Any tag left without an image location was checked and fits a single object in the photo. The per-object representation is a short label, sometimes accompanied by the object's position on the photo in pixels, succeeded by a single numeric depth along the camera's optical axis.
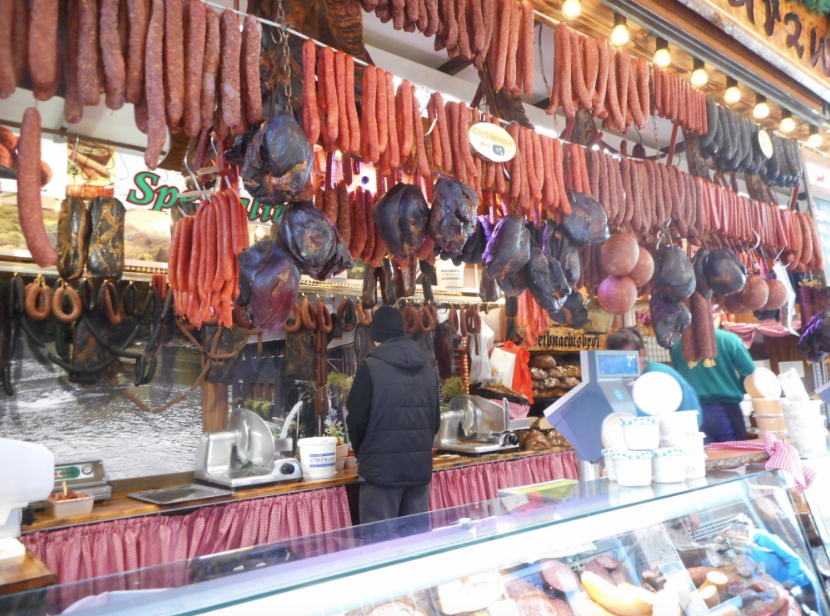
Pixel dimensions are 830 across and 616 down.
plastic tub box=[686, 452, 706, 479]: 2.50
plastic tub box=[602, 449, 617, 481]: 2.47
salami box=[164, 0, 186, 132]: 2.00
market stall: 2.25
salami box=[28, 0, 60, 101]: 1.74
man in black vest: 4.31
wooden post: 5.84
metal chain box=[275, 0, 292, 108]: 2.40
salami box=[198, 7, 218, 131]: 2.09
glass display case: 1.41
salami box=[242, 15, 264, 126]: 2.20
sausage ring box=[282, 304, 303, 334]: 5.75
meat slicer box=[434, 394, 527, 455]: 6.02
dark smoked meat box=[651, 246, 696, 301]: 3.74
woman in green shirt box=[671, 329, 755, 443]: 5.21
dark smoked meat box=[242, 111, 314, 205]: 2.21
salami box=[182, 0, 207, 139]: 2.05
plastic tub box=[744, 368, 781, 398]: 3.26
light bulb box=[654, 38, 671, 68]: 3.66
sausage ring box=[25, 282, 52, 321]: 4.58
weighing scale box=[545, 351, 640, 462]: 2.88
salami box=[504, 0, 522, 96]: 2.92
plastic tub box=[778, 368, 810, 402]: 3.29
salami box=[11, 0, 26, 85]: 1.75
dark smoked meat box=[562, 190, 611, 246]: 3.26
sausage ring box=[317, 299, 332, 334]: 5.89
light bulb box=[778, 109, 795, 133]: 4.74
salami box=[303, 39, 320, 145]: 2.32
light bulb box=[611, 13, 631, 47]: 3.40
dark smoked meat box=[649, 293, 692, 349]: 3.88
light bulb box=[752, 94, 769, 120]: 4.45
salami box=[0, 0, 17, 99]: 1.70
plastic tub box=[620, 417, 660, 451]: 2.39
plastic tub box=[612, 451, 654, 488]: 2.37
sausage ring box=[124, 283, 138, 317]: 5.13
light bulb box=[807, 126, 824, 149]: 5.08
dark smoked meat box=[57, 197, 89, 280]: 4.17
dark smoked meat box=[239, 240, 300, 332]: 2.45
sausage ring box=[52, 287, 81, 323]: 4.66
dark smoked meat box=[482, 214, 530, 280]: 3.08
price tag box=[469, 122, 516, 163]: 2.91
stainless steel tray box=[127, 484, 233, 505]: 4.21
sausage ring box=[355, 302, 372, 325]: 6.11
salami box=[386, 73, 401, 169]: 2.59
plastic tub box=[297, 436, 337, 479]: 4.84
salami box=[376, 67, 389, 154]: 2.54
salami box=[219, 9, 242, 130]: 2.14
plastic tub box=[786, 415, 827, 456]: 3.10
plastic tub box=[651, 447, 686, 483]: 2.42
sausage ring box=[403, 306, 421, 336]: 6.44
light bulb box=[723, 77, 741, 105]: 4.26
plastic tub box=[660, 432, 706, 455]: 2.51
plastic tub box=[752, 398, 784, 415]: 3.22
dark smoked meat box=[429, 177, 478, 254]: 2.76
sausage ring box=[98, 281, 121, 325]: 4.89
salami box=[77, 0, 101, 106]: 1.84
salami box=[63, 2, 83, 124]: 1.86
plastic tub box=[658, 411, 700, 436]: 2.55
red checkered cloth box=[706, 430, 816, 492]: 2.72
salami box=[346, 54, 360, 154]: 2.44
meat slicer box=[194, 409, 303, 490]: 4.68
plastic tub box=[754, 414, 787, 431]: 3.19
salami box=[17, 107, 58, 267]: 1.61
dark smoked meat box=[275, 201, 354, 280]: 2.40
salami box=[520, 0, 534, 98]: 2.99
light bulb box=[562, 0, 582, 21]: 3.19
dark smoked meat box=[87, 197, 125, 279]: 4.22
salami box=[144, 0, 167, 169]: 1.92
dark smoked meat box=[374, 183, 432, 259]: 2.80
